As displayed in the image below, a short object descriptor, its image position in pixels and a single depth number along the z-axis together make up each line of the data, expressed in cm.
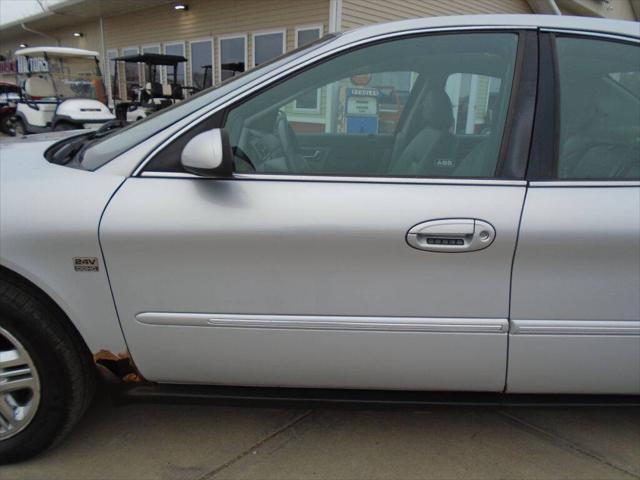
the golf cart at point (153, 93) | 1198
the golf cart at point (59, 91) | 1046
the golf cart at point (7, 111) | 1377
